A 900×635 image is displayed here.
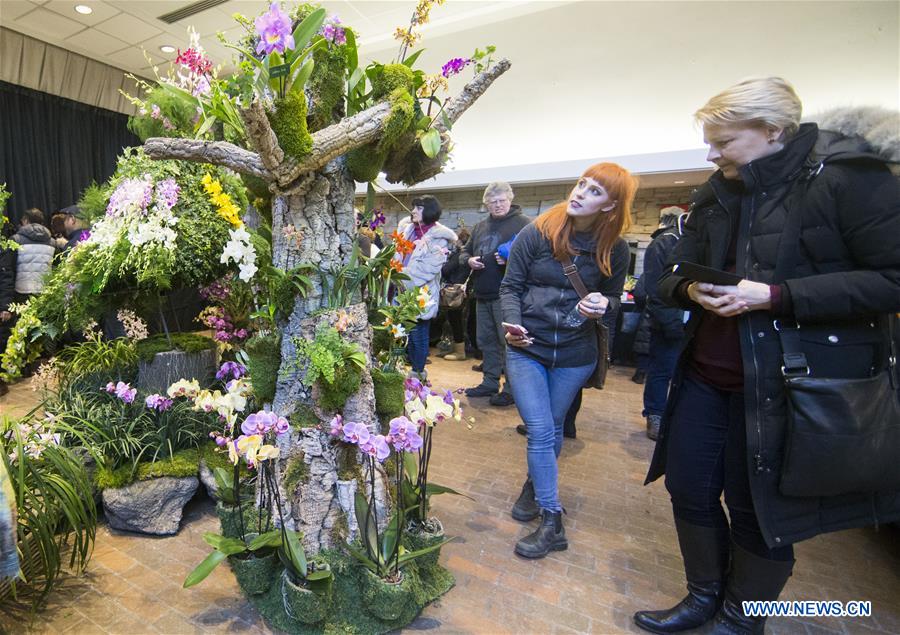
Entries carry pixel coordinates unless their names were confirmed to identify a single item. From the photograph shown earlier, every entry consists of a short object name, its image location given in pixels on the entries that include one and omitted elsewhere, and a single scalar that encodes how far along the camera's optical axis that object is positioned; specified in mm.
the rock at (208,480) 2285
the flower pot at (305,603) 1531
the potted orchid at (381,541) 1531
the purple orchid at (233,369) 2389
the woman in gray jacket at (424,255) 4133
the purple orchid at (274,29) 1270
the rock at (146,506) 2119
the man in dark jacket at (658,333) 3230
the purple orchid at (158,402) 2216
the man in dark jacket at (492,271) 3966
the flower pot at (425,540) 1821
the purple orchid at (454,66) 1765
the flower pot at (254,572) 1663
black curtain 7219
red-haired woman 2041
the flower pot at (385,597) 1551
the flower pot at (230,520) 1887
